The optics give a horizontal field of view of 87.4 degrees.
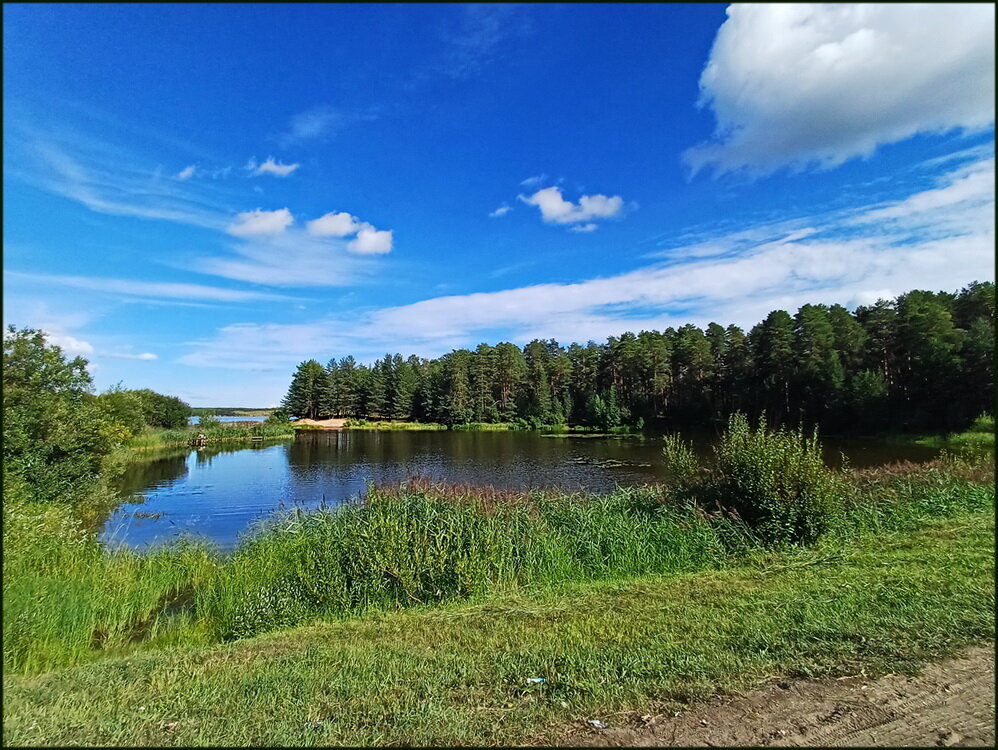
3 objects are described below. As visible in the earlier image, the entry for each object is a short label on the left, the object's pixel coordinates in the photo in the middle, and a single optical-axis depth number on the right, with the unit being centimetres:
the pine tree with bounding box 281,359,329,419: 9575
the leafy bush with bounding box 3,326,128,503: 1088
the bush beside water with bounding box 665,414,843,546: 895
